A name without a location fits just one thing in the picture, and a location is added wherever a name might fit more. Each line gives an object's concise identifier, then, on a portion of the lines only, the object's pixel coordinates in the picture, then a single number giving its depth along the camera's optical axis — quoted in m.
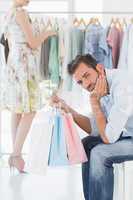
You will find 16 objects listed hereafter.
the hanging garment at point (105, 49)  4.61
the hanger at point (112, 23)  4.73
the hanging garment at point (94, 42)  4.64
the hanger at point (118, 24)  4.74
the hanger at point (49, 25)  4.73
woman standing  4.25
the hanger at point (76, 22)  4.81
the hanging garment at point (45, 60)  4.77
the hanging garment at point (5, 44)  4.45
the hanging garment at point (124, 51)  4.60
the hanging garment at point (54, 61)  4.75
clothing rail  4.80
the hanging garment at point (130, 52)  4.57
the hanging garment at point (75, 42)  4.73
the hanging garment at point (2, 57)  4.63
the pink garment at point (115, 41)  4.63
